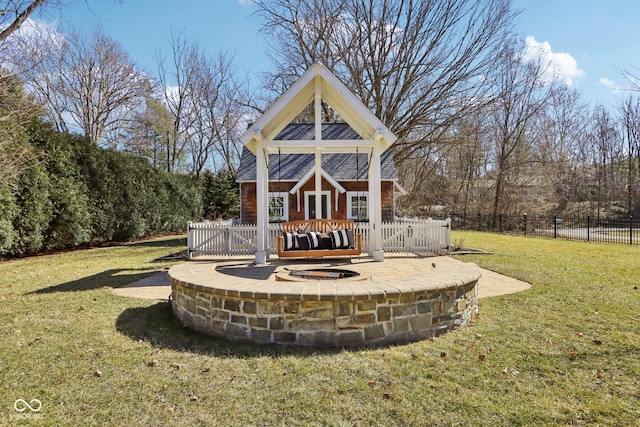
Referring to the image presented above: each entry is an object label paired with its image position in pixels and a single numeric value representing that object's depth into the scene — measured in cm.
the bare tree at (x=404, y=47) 1641
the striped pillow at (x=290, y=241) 774
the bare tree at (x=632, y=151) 2697
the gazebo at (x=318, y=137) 779
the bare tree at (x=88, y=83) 2206
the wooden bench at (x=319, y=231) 755
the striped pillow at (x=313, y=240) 784
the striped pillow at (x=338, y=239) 790
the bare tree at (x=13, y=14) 988
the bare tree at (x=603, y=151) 2891
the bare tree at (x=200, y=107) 2725
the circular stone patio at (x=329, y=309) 396
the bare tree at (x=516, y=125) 2339
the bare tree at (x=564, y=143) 2741
